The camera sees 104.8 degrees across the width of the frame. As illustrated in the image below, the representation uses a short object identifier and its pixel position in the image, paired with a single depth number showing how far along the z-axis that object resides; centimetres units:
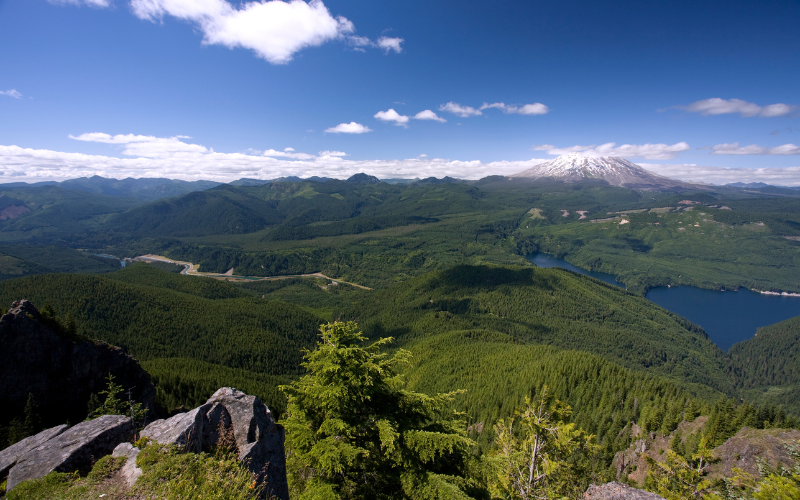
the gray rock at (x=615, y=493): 1663
